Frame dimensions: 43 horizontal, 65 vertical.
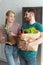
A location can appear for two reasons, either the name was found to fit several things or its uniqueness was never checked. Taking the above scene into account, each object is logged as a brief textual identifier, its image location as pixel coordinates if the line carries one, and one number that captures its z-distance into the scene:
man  2.17
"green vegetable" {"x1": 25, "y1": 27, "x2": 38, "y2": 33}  2.14
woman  2.23
